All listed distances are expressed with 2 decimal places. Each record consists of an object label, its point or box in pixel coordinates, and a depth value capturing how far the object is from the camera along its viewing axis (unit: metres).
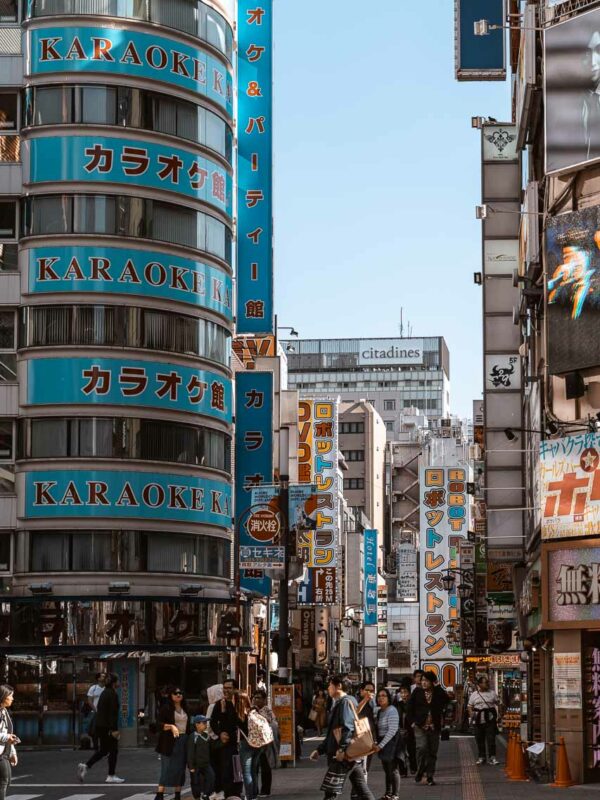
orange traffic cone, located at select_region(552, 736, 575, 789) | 28.28
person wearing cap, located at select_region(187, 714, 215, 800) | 23.08
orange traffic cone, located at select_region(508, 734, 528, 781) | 31.86
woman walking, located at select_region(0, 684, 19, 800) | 20.59
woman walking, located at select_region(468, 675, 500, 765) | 36.50
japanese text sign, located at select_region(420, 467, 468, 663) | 120.17
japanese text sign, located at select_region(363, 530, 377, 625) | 133.25
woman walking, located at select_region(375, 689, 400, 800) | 26.09
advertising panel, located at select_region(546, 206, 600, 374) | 29.41
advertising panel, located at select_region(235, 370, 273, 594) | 59.72
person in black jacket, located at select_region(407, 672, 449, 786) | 31.61
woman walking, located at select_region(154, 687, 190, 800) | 24.44
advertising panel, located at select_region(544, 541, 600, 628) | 28.53
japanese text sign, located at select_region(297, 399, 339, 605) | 91.88
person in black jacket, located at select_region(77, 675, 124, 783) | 31.89
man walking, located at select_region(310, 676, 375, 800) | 21.97
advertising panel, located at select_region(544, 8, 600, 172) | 29.94
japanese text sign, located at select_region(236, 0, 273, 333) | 57.38
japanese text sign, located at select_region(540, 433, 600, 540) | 28.77
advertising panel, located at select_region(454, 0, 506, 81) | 40.12
